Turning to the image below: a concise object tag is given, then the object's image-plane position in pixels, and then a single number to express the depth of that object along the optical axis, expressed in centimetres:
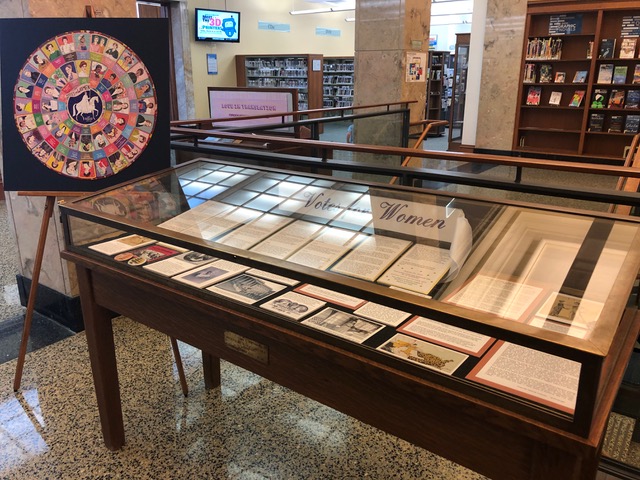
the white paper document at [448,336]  120
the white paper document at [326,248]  131
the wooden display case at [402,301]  96
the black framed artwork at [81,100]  208
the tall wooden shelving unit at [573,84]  750
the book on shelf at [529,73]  812
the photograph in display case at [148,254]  170
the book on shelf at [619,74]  752
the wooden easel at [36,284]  221
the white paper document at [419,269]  119
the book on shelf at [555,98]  812
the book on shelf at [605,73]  762
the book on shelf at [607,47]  749
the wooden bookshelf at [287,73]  1267
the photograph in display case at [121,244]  181
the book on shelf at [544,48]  790
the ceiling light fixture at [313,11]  1495
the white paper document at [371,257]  125
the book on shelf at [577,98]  796
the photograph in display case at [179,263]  160
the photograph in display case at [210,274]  151
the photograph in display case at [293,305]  133
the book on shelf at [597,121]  790
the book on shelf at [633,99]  752
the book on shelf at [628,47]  733
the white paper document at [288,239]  141
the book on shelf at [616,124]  777
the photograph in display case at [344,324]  124
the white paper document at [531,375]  99
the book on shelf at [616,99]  764
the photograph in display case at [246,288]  142
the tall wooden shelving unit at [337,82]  1484
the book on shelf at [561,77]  801
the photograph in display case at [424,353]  111
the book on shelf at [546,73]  807
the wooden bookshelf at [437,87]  1228
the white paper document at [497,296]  102
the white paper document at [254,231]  150
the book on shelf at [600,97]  780
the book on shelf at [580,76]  786
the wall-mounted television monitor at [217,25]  1145
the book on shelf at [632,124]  762
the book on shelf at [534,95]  826
